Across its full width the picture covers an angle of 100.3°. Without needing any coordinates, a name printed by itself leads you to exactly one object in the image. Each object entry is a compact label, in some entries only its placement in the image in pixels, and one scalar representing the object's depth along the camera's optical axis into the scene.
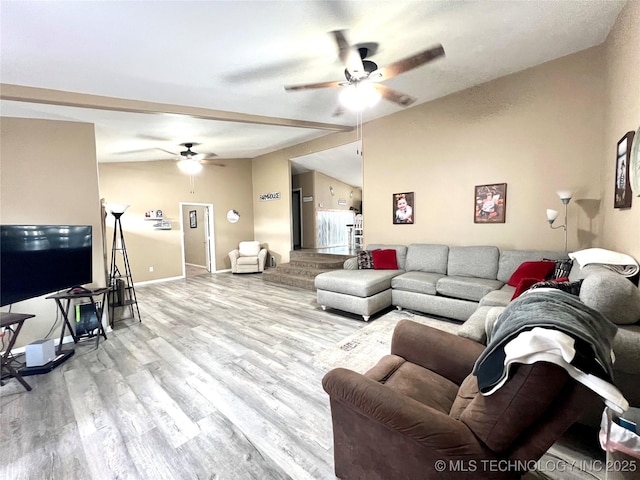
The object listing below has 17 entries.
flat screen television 2.38
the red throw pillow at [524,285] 2.62
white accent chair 7.50
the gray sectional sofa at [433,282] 3.52
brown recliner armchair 0.89
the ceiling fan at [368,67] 2.25
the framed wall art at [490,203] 3.92
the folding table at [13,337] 2.32
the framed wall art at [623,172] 2.23
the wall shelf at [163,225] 6.72
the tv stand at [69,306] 3.03
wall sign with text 7.67
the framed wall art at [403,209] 4.91
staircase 5.83
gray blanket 0.88
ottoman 3.81
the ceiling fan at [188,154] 5.42
